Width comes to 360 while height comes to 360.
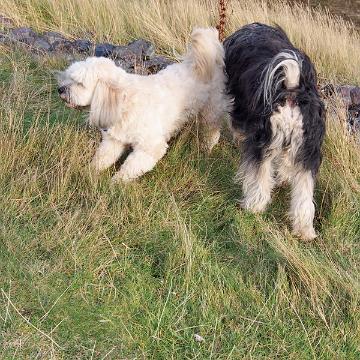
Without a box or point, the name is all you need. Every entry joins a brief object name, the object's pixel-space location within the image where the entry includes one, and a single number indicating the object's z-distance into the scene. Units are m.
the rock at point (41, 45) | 5.96
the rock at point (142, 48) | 5.95
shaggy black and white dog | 3.36
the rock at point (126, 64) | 5.56
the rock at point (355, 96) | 5.44
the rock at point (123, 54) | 5.78
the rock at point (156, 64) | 5.67
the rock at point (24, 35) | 6.06
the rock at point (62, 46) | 6.01
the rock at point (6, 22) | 6.53
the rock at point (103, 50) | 5.90
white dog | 3.84
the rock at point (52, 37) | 6.27
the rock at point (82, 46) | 6.02
